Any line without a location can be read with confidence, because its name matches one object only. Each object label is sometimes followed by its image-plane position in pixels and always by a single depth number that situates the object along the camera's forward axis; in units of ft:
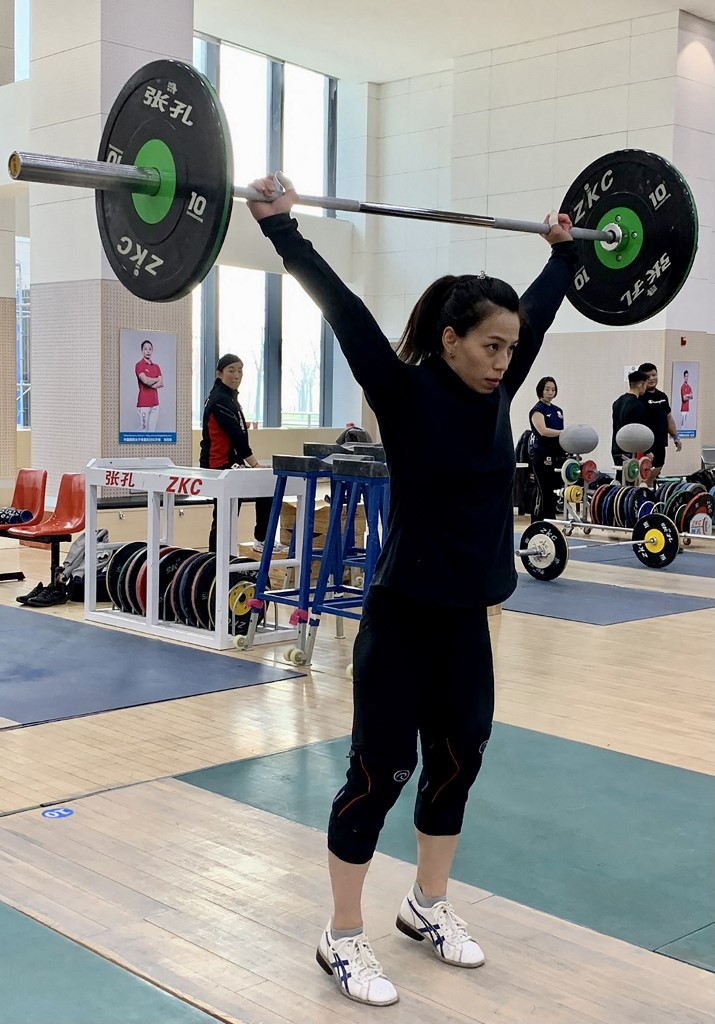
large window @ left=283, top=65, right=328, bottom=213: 45.14
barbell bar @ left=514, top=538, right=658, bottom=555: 23.86
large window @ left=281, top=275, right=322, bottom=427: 46.42
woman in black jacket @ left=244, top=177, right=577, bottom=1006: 6.64
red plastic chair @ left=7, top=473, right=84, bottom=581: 20.76
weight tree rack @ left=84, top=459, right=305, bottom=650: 16.80
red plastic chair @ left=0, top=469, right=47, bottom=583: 21.89
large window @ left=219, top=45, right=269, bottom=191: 42.57
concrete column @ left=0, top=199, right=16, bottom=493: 33.04
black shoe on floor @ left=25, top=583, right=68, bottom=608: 20.18
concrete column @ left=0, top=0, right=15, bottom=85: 32.20
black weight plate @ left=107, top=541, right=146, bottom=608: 18.95
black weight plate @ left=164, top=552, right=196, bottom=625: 17.78
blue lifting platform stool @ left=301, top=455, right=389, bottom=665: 15.43
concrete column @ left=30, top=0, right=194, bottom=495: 25.76
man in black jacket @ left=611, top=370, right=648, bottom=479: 27.91
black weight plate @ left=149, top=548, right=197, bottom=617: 18.26
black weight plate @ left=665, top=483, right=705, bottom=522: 28.17
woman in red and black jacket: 20.75
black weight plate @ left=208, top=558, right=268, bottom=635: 17.29
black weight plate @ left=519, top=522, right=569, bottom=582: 23.50
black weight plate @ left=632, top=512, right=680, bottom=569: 25.52
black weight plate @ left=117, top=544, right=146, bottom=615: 18.72
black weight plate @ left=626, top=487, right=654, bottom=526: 26.91
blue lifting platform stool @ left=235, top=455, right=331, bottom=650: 16.10
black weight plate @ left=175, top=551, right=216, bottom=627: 17.62
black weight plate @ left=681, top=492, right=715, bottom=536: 28.07
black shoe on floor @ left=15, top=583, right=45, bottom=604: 20.24
